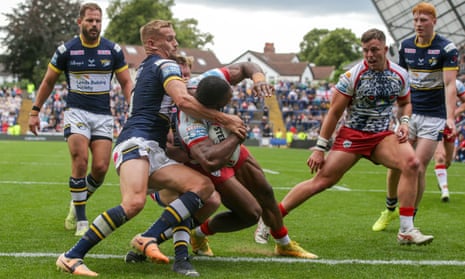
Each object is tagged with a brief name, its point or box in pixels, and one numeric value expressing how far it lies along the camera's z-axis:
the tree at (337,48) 112.12
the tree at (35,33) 70.62
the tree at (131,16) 87.44
